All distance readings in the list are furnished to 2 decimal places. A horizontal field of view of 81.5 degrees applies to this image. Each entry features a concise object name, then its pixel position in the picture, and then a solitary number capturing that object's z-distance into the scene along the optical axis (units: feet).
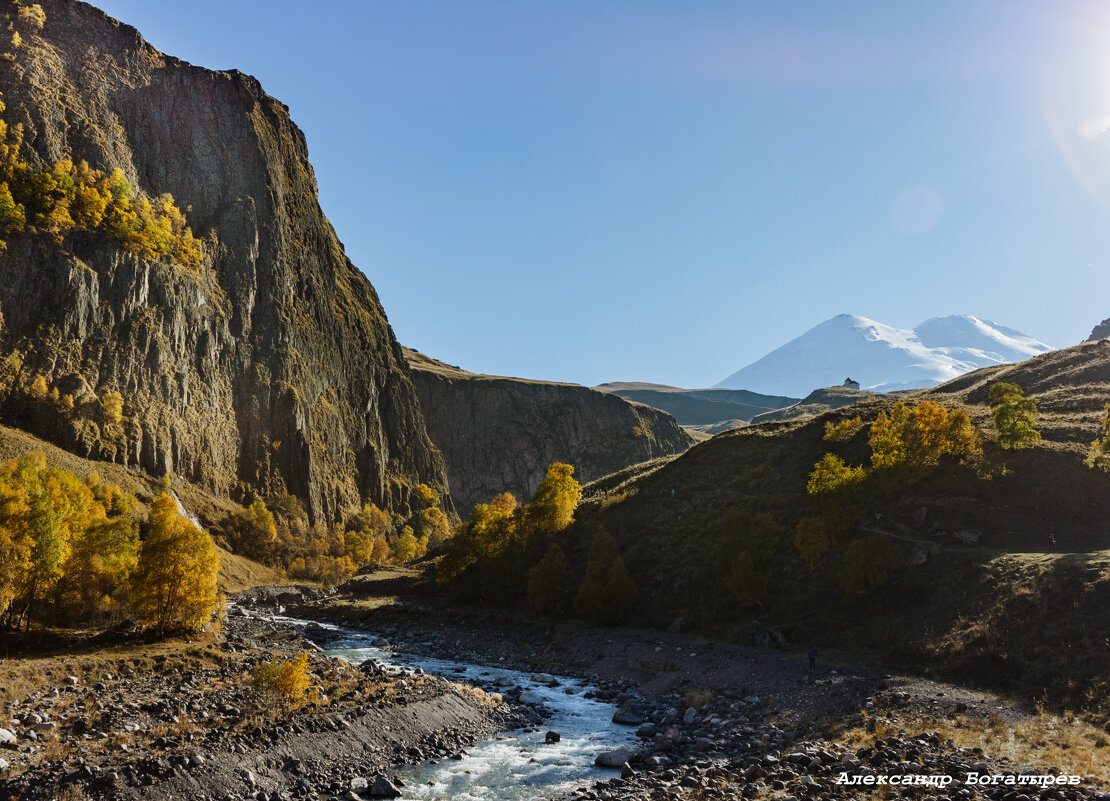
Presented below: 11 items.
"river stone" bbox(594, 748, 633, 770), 101.50
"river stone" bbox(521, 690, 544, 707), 140.26
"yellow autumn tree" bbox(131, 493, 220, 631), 151.64
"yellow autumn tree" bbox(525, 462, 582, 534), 277.85
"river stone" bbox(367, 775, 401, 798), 86.48
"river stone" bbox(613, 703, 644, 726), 128.47
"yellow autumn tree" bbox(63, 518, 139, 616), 154.92
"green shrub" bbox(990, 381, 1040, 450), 203.31
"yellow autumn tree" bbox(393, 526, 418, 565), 460.96
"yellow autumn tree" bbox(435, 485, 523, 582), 272.72
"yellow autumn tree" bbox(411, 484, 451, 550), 517.55
